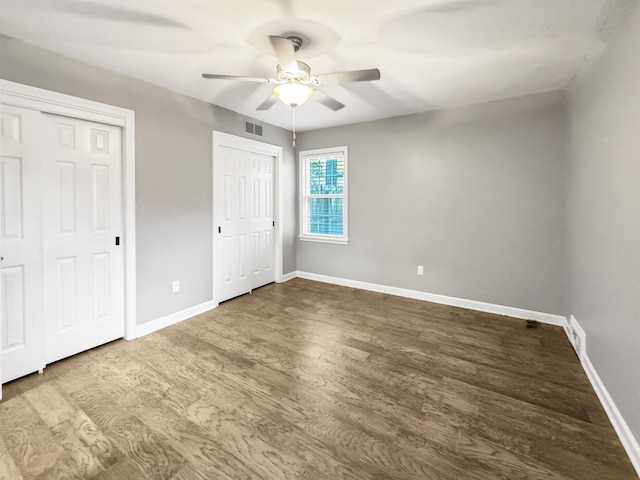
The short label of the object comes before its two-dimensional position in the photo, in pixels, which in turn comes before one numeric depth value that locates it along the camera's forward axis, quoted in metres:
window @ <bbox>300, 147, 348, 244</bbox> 4.61
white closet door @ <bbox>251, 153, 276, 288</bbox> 4.28
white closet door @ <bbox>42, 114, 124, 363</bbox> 2.34
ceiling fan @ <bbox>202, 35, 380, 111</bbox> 1.86
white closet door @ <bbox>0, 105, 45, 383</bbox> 2.08
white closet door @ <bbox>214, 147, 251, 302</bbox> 3.72
